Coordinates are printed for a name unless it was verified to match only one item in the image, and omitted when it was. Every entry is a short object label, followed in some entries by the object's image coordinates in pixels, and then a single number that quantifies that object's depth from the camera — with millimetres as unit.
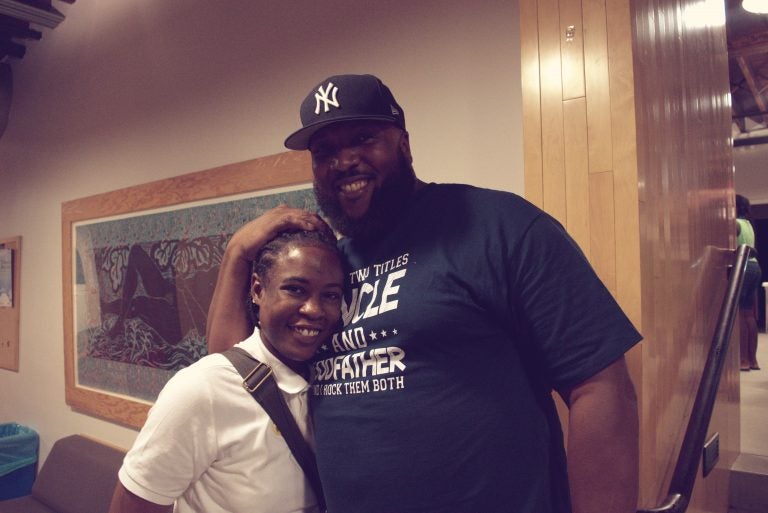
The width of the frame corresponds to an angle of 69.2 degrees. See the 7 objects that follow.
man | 1001
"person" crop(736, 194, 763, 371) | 4762
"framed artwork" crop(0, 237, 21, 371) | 4289
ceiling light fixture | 3998
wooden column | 1419
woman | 1171
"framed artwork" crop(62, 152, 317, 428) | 2684
